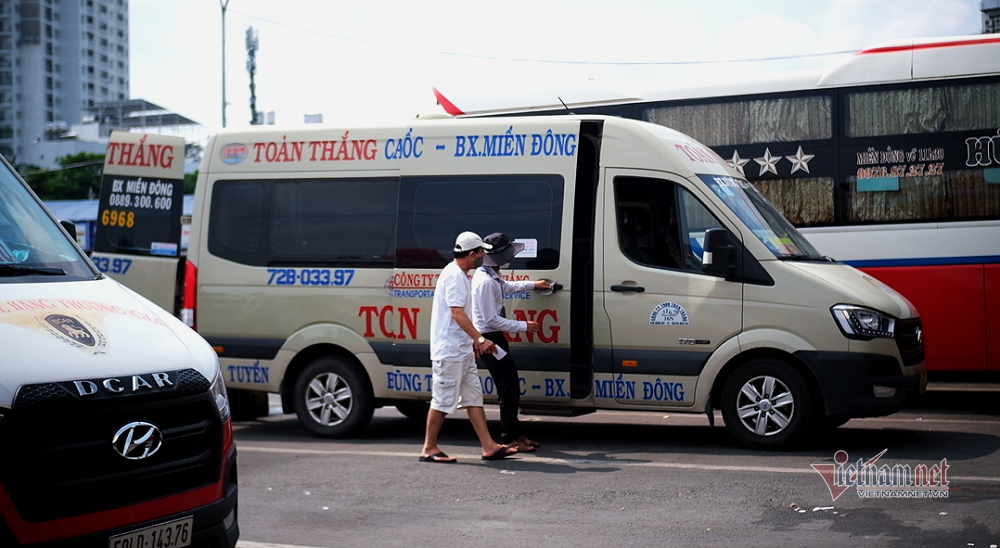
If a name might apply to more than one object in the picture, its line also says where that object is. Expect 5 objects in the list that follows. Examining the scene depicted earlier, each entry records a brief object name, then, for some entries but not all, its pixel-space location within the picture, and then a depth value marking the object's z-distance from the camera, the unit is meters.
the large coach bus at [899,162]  10.25
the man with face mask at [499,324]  8.29
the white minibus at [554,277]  8.04
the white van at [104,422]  3.44
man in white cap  8.17
